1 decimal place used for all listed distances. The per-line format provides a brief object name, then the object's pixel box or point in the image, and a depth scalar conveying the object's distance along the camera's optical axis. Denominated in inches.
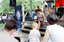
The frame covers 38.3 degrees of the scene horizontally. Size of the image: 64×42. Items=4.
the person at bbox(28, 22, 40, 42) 122.7
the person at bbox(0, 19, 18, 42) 44.9
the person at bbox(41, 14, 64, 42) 61.7
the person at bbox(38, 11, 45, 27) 211.8
